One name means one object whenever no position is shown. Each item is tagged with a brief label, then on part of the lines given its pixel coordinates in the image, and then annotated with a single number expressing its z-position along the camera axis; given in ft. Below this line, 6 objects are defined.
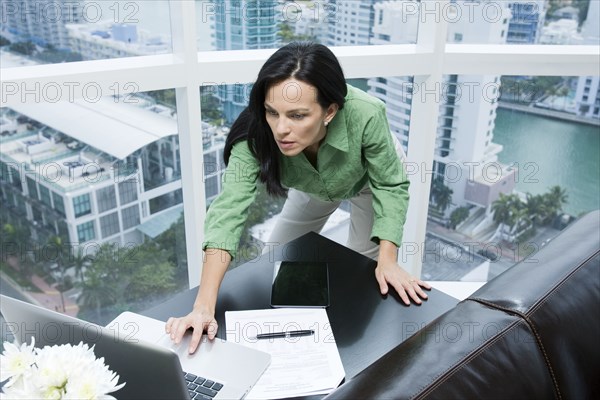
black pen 4.47
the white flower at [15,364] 2.51
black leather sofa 2.83
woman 5.25
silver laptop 2.97
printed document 3.98
